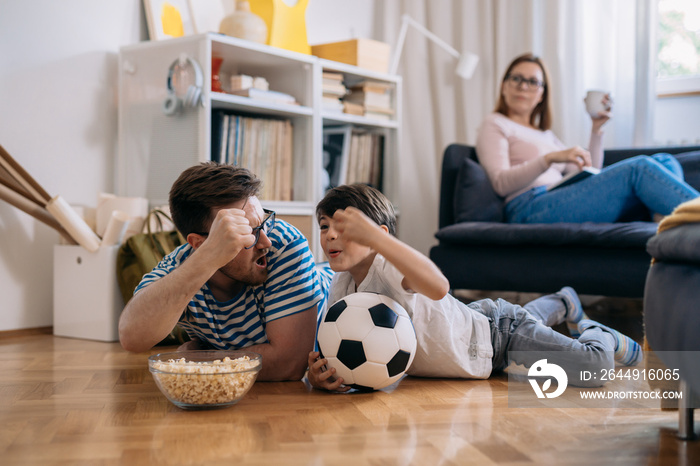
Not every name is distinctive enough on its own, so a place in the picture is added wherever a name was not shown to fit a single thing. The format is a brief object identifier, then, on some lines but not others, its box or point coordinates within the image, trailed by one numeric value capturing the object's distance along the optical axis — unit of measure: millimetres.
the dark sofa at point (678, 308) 1134
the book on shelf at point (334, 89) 3181
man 1442
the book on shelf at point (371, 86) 3420
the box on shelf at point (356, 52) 3342
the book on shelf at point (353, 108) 3330
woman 2646
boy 1640
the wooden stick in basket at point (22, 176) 2447
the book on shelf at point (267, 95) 2852
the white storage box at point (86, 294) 2494
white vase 2873
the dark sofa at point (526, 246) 2449
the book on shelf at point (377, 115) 3441
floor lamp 3711
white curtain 3553
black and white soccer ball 1507
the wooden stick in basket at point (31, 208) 2413
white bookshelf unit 2695
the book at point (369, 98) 3422
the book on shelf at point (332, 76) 3191
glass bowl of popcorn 1422
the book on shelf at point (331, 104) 3191
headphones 2605
